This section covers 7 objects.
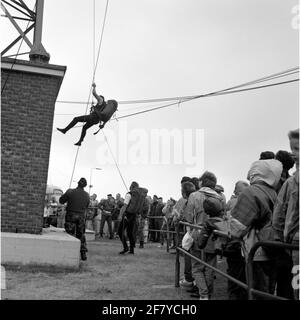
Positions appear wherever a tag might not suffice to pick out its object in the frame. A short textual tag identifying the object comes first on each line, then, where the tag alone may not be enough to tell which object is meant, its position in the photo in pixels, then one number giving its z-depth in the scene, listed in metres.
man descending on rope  9.16
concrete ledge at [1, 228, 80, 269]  7.59
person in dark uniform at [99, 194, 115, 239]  16.52
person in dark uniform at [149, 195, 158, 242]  16.33
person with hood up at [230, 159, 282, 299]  3.98
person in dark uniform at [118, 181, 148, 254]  10.62
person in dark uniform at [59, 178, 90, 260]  9.36
